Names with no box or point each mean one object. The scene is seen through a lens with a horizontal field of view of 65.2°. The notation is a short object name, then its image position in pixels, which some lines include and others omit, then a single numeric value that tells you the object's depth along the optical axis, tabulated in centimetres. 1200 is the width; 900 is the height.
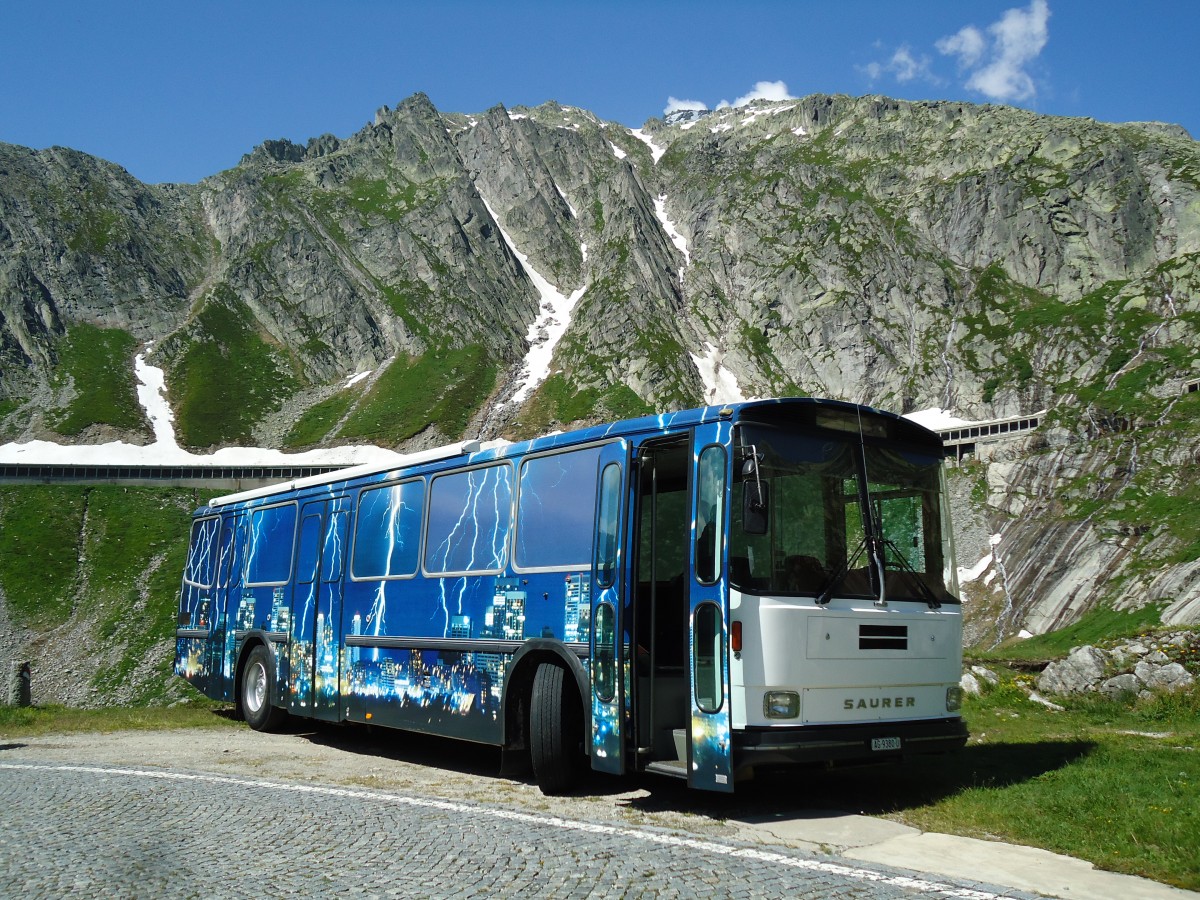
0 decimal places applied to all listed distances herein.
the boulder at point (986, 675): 1866
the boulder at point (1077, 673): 1775
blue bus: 920
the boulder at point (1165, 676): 1630
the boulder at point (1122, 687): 1680
